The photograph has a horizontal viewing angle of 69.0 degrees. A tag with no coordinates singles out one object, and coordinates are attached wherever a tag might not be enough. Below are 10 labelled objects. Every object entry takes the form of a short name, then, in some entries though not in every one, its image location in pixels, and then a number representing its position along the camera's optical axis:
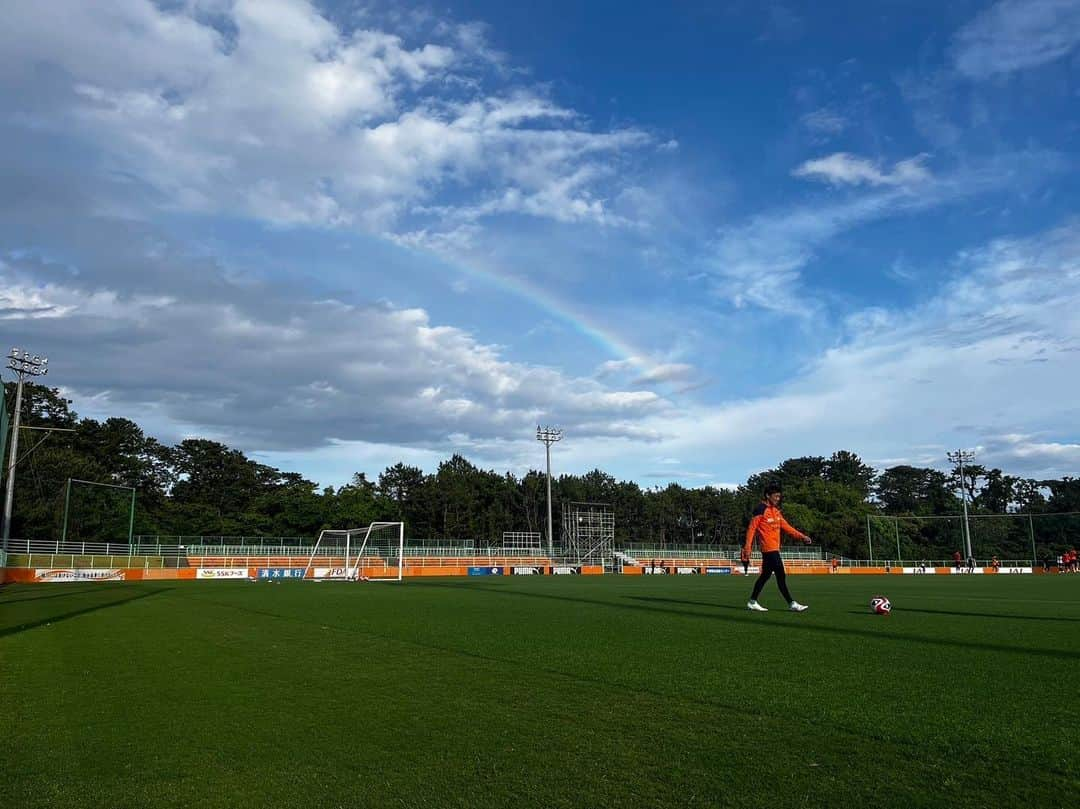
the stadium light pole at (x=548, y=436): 78.38
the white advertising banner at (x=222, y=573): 43.84
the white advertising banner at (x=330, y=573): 42.38
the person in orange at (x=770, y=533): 12.88
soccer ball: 12.88
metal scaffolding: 72.56
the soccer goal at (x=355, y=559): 41.59
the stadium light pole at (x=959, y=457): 81.50
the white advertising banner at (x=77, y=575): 36.00
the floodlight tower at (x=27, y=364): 43.09
